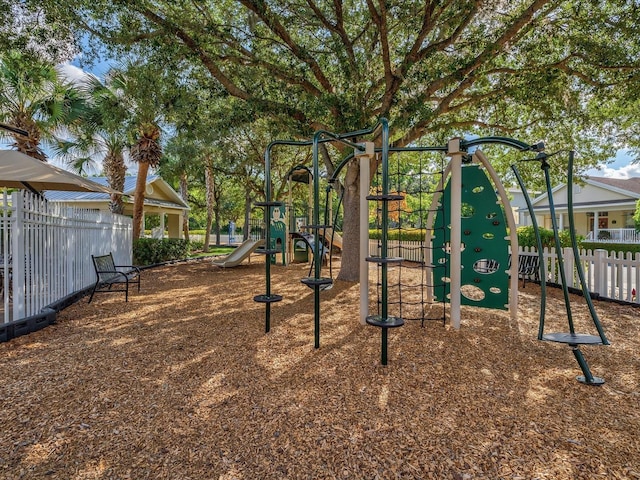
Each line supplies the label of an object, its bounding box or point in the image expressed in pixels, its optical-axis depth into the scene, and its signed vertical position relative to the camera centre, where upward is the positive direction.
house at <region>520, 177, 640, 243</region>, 21.08 +1.80
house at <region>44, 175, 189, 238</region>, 16.34 +1.69
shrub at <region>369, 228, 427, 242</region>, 17.50 +0.00
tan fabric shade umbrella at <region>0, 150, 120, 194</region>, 5.73 +1.08
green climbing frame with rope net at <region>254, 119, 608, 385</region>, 4.51 +0.04
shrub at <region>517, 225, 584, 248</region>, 10.02 -0.05
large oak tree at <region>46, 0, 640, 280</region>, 6.66 +3.77
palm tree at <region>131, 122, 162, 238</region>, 13.30 +2.82
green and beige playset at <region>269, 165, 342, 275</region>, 12.82 -0.11
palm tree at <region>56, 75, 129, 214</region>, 12.39 +3.65
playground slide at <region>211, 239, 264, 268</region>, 11.99 -0.65
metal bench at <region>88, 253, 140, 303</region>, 6.71 -0.70
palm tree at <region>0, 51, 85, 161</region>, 11.12 +4.22
